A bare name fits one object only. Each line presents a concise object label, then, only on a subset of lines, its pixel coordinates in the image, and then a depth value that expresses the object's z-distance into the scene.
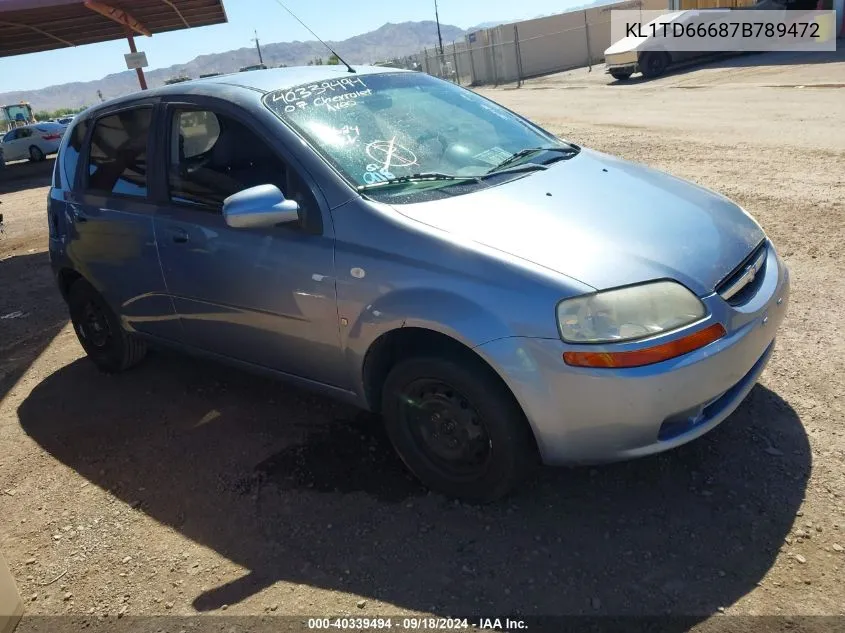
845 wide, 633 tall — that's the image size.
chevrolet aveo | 2.52
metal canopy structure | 15.94
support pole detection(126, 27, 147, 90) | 19.14
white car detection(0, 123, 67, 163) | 27.80
